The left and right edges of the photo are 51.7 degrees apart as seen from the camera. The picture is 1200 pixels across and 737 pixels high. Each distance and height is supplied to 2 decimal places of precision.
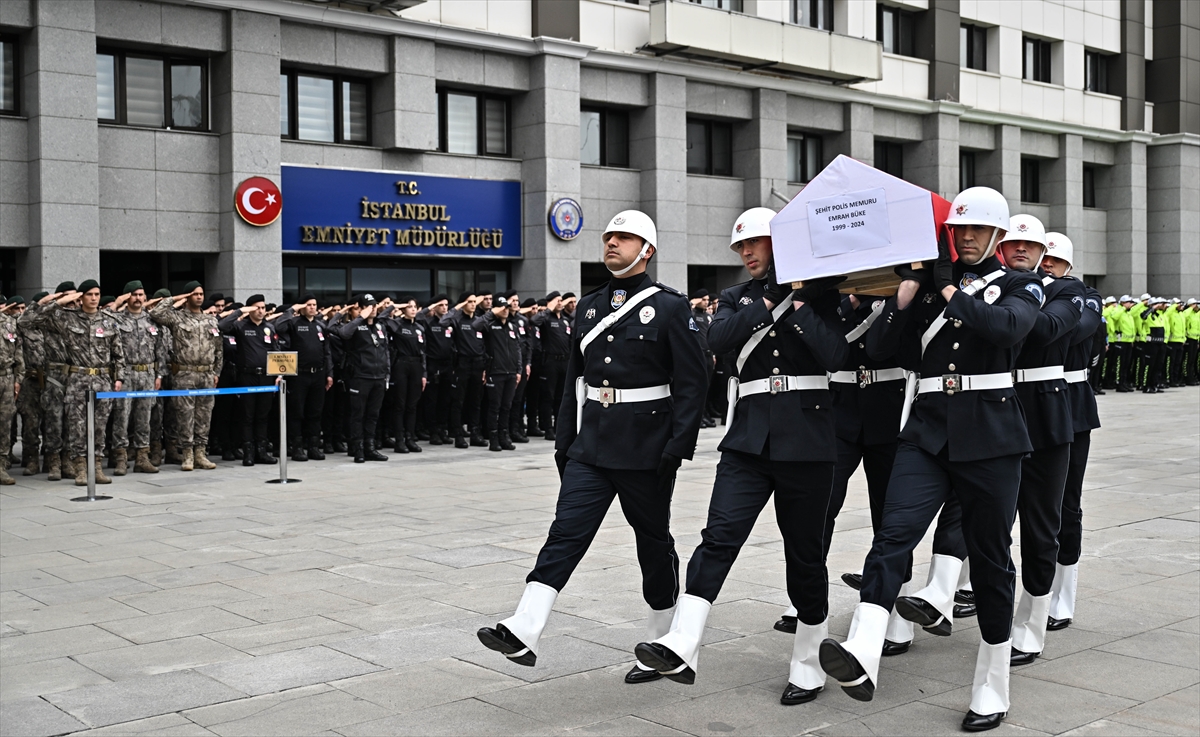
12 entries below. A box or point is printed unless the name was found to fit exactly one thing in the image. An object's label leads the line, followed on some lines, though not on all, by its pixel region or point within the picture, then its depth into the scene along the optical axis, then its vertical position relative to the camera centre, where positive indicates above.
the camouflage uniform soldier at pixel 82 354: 13.96 -0.09
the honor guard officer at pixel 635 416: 5.85 -0.35
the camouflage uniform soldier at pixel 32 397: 14.41 -0.61
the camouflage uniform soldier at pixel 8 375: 13.56 -0.32
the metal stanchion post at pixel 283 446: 13.87 -1.14
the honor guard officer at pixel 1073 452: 6.96 -0.62
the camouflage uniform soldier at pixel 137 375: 14.45 -0.35
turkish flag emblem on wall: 20.14 +2.37
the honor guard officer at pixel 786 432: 5.60 -0.40
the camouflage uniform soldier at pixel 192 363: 14.95 -0.21
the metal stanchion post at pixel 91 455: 12.40 -1.09
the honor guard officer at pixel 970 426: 5.28 -0.37
